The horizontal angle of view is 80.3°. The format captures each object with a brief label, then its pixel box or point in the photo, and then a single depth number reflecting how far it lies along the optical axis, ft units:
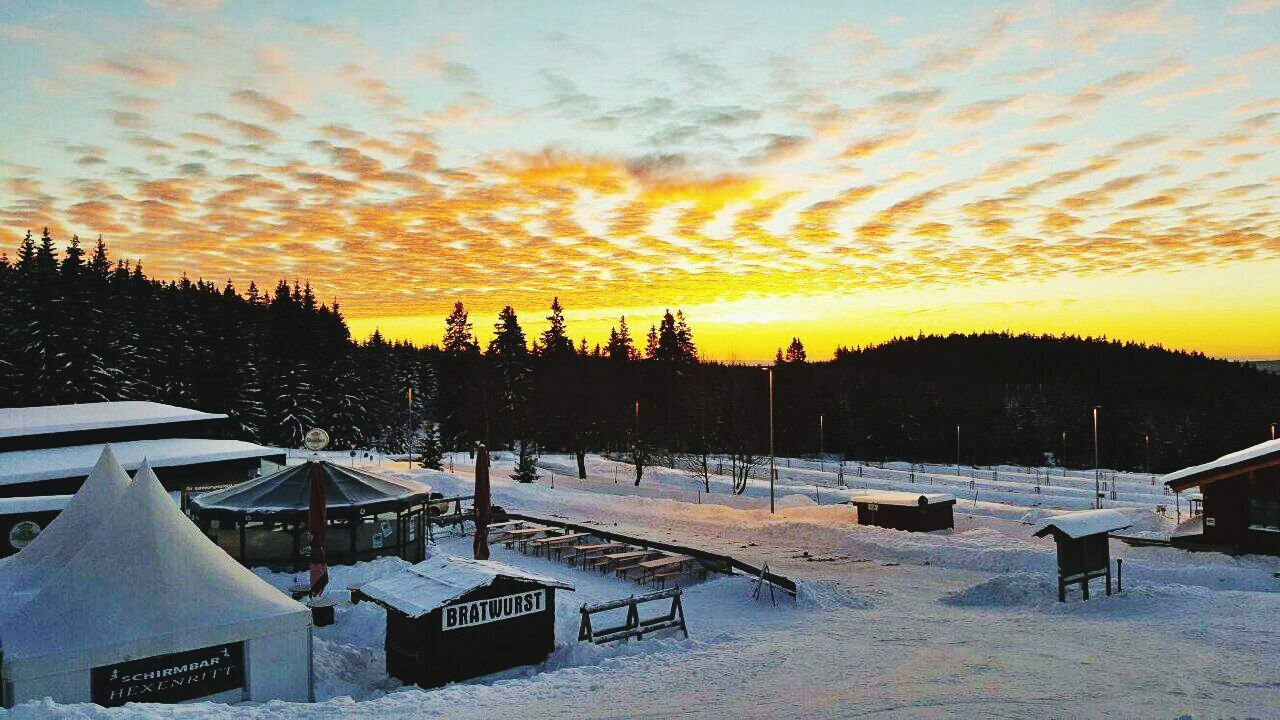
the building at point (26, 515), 77.00
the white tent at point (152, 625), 37.93
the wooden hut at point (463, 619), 47.14
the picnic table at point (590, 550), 86.43
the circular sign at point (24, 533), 76.18
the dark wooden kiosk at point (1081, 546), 64.44
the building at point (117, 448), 93.81
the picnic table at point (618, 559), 82.50
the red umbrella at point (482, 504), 66.90
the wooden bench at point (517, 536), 96.73
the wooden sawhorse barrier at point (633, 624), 53.52
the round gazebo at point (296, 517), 73.97
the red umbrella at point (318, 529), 59.31
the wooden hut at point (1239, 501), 88.58
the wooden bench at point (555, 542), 90.96
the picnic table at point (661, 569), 77.46
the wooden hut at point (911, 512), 112.88
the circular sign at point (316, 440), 69.76
